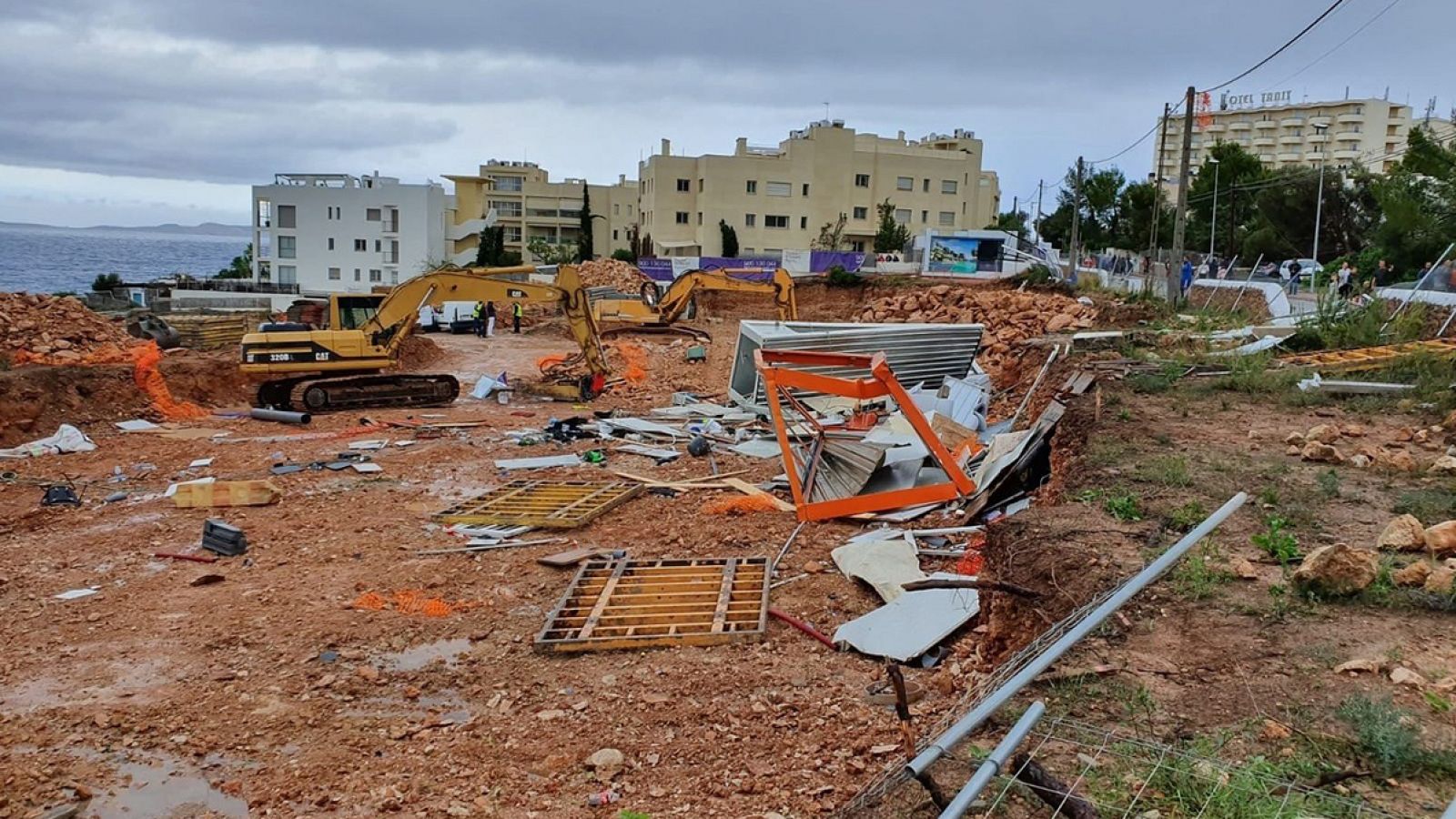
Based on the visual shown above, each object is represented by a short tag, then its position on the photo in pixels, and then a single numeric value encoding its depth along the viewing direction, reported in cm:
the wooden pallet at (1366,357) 1233
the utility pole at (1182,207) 2206
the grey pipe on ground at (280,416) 1658
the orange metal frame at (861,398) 920
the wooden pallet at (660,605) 675
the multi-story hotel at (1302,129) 10238
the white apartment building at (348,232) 6234
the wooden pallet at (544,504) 1013
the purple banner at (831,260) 4338
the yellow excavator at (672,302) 2322
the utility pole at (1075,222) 3453
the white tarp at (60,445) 1371
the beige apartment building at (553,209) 7131
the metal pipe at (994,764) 275
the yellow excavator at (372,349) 1769
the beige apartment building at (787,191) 5612
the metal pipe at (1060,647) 316
